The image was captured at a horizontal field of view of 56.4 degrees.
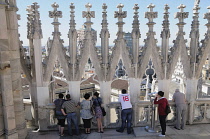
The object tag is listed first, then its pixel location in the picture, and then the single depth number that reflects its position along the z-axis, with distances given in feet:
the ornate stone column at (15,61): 15.88
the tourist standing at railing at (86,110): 20.18
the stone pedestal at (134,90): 22.22
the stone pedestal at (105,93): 22.00
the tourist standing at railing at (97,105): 20.59
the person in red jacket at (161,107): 19.31
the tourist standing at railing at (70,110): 19.93
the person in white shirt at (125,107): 20.34
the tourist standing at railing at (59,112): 20.17
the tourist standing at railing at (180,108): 21.24
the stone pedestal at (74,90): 21.77
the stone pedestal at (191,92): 23.09
